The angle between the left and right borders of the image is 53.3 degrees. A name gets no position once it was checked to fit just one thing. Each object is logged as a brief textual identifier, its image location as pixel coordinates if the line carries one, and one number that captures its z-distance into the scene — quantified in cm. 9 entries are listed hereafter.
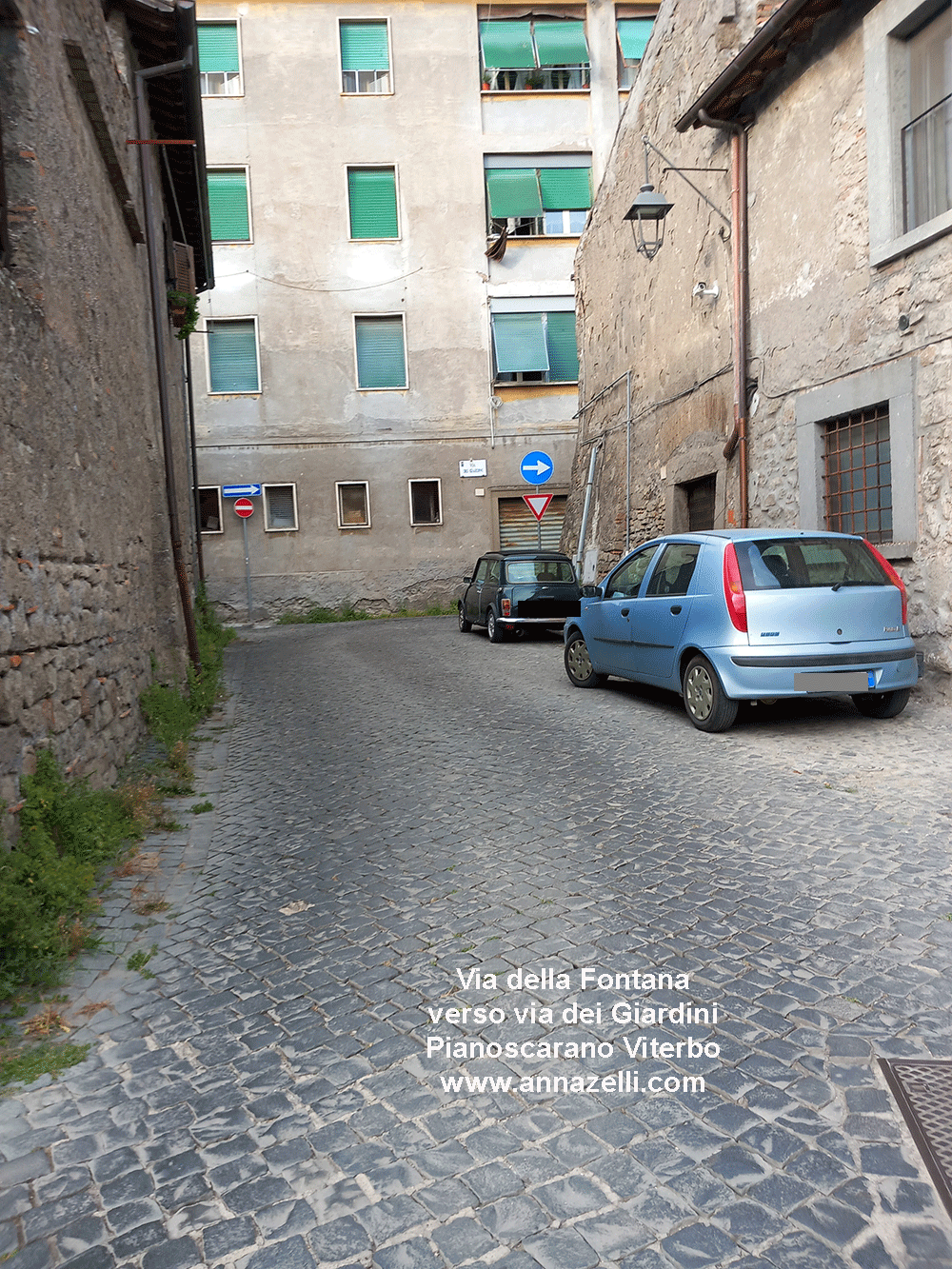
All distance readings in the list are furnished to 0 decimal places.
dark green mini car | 1477
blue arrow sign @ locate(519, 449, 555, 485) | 1962
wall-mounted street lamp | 1222
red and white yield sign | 1803
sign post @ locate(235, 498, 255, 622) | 2245
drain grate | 227
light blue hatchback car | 689
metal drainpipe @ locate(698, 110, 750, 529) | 1148
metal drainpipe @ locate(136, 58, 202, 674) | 948
